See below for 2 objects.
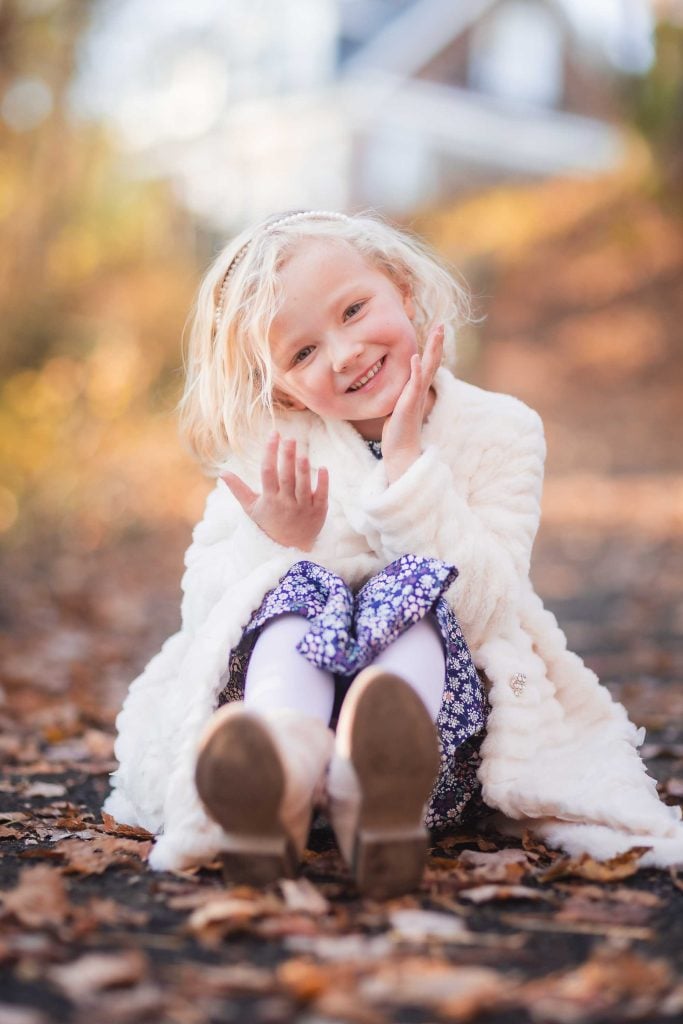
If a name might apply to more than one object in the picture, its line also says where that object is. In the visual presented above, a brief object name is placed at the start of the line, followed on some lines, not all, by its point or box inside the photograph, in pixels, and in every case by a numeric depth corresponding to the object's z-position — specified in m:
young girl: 1.88
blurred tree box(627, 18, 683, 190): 16.53
